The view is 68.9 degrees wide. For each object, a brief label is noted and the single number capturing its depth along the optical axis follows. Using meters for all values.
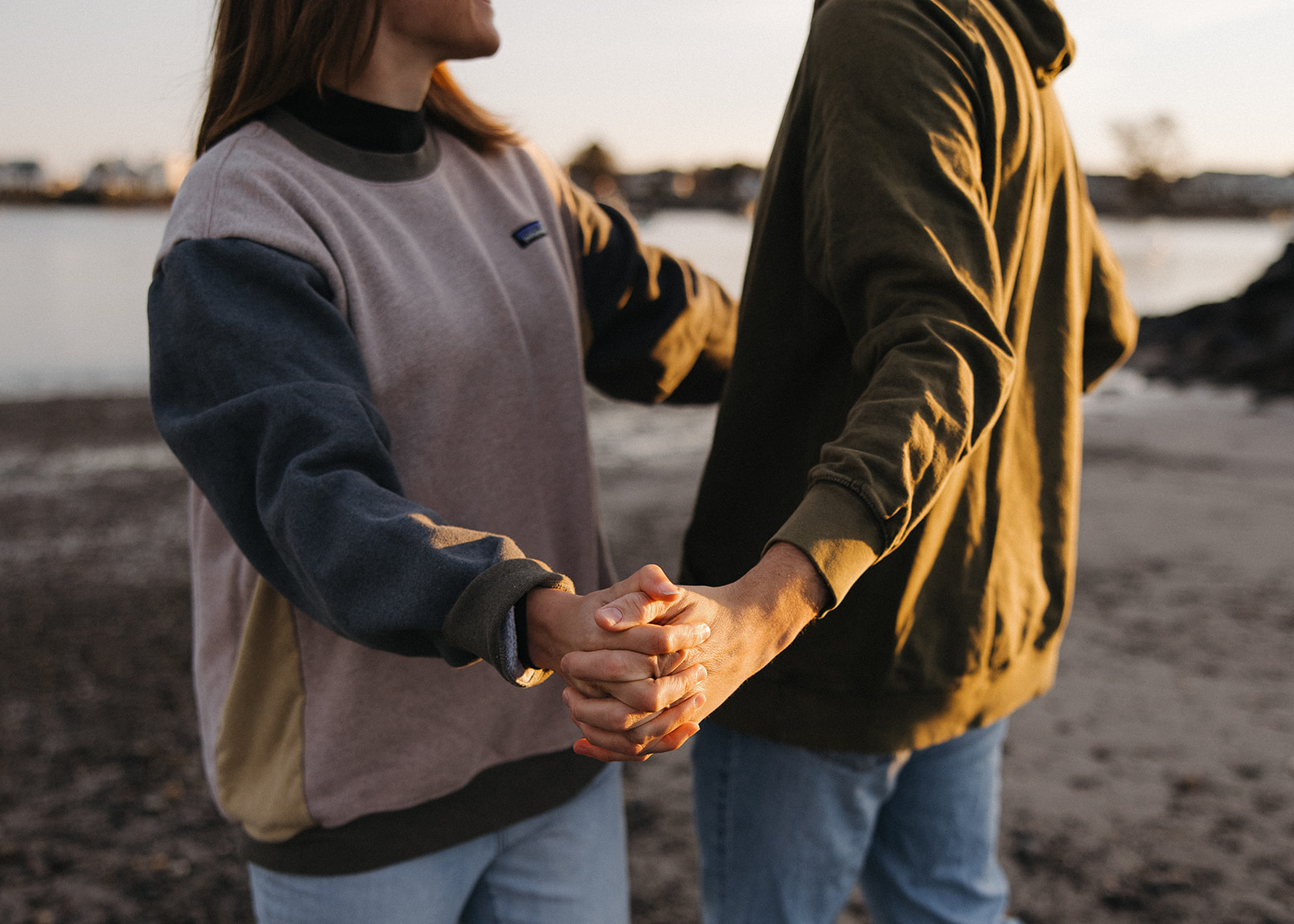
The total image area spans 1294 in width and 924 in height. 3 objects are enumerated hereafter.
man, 1.11
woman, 1.05
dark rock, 13.24
